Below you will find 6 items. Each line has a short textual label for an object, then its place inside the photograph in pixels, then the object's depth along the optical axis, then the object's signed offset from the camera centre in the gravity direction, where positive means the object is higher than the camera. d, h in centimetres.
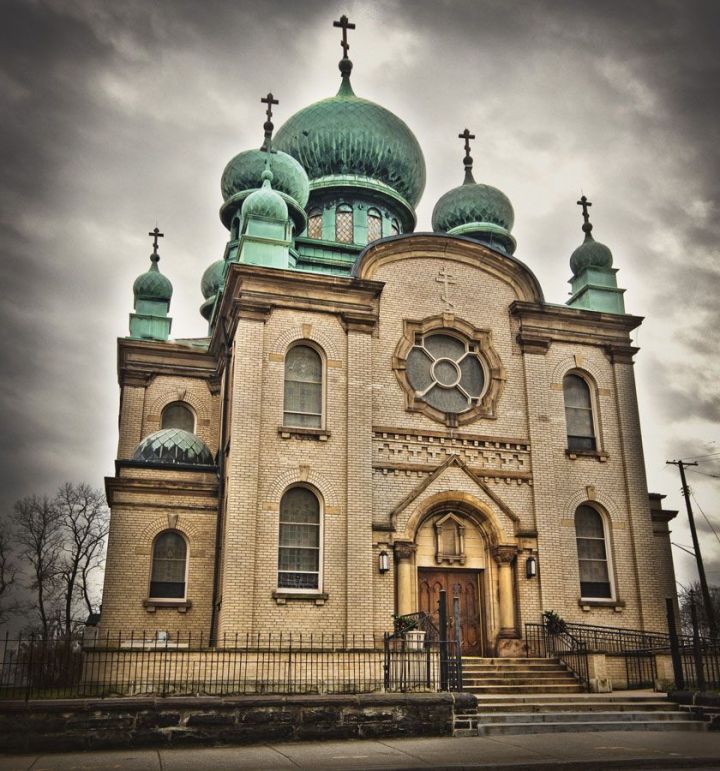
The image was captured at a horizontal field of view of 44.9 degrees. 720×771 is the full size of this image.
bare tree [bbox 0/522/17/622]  3850 +486
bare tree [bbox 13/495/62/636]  3919 +625
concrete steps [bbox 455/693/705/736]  1381 -51
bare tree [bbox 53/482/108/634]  3847 +617
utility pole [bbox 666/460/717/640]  3166 +520
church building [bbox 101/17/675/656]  1966 +504
